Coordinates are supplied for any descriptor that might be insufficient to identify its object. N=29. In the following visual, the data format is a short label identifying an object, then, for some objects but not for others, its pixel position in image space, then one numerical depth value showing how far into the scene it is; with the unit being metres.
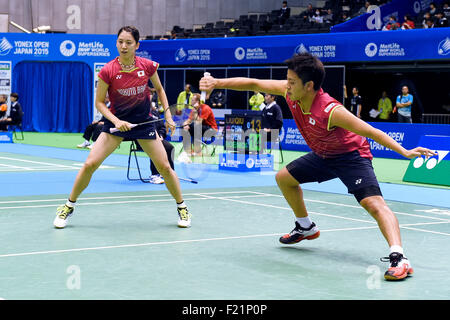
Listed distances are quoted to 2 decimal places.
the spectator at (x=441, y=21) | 21.36
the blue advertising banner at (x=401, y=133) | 19.42
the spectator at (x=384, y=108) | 24.50
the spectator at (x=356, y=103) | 23.64
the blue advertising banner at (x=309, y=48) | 20.83
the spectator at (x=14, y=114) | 23.66
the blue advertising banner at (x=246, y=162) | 15.57
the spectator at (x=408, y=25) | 22.22
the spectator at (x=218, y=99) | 26.45
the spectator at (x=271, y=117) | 16.92
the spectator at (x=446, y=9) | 22.58
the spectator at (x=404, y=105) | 22.09
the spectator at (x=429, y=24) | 21.44
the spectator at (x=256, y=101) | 23.19
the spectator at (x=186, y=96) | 22.89
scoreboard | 15.91
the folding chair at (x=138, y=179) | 12.99
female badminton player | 7.82
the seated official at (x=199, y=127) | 17.36
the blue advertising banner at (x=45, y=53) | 28.59
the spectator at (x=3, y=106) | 24.50
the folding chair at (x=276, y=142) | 17.17
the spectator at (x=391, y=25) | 22.58
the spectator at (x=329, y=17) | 27.63
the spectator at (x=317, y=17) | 28.46
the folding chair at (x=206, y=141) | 17.53
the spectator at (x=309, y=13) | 29.69
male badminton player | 5.78
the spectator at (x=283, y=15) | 30.06
